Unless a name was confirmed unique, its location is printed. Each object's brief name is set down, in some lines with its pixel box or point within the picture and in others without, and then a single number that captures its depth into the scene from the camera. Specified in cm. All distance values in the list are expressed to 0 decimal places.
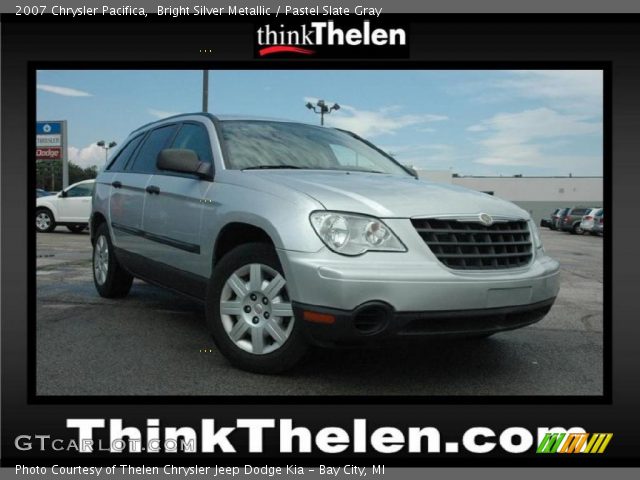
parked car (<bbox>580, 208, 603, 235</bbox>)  2767
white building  6175
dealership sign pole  2614
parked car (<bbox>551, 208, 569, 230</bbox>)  3274
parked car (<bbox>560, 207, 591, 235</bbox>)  3042
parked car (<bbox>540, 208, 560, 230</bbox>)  3579
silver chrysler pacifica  321
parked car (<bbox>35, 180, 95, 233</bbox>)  1723
